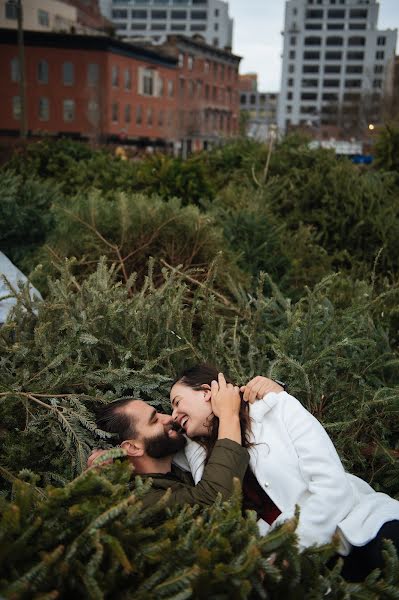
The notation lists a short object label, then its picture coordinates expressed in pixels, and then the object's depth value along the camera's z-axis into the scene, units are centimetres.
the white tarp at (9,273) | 456
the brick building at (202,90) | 5956
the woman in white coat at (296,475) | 258
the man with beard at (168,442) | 266
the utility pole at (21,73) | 1973
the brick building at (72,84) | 4434
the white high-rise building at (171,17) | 11781
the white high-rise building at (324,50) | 11631
